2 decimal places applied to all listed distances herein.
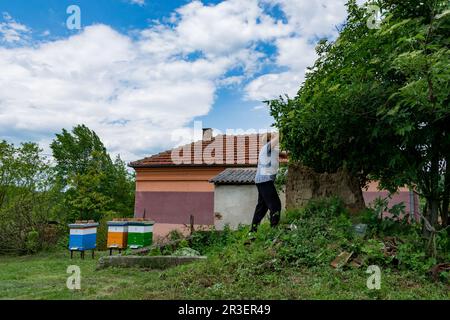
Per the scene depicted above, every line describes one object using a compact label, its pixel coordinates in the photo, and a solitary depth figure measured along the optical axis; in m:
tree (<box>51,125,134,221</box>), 27.77
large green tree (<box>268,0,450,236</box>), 4.65
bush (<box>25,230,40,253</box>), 11.10
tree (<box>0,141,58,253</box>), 11.30
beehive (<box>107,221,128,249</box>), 8.97
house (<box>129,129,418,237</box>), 18.34
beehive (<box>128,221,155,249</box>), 8.91
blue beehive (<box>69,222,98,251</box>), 8.87
